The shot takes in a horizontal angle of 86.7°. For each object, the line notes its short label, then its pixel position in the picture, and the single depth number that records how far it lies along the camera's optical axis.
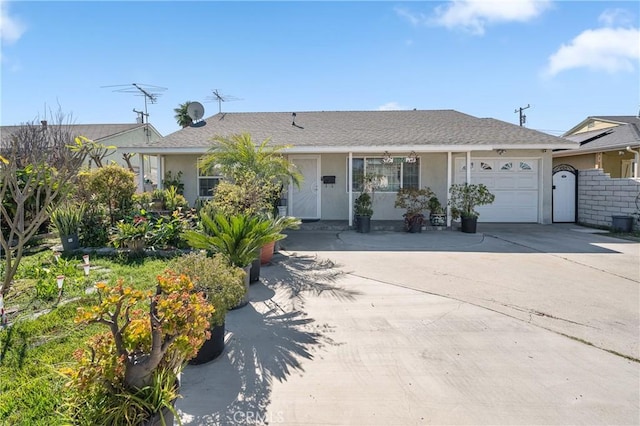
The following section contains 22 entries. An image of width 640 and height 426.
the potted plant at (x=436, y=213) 10.77
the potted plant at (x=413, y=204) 10.40
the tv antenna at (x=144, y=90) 17.02
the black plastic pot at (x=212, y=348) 2.93
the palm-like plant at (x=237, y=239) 4.64
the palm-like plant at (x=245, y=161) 7.79
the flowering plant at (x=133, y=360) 1.79
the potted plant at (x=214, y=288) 2.96
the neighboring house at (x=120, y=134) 20.95
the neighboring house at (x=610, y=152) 13.42
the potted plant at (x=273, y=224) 6.14
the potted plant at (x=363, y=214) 10.24
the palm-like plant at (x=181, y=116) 22.91
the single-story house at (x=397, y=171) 11.88
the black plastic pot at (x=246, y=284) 4.36
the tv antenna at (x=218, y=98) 15.62
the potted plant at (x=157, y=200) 10.28
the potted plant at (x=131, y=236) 6.78
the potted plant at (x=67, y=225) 7.05
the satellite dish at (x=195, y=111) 14.19
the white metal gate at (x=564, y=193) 12.30
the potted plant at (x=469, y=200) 10.19
